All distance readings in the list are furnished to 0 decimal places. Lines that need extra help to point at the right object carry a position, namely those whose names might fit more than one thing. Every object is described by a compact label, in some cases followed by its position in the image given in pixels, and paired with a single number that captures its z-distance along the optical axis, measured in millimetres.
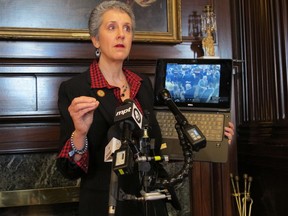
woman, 947
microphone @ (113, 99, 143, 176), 598
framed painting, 1569
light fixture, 1736
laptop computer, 1120
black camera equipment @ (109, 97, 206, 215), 647
